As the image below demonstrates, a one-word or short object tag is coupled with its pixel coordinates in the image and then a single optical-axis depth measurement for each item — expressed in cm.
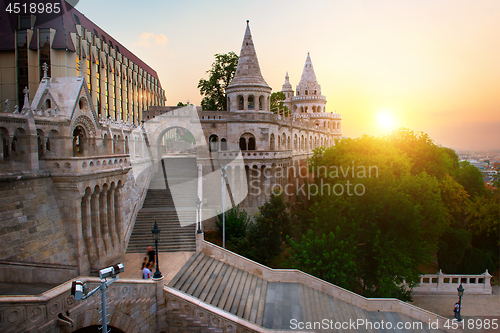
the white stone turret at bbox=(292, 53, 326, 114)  6806
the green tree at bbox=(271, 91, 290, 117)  5719
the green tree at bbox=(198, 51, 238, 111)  4425
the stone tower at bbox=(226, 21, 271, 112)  3403
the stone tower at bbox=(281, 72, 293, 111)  7004
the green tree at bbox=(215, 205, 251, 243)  2624
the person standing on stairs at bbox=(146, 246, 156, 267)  1755
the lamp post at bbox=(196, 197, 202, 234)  2277
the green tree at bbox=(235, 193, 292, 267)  2441
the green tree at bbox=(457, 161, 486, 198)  3725
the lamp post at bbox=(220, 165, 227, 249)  2419
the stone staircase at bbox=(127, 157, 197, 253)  2161
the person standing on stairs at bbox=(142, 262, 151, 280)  1575
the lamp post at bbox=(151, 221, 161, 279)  1403
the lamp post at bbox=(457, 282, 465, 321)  1975
